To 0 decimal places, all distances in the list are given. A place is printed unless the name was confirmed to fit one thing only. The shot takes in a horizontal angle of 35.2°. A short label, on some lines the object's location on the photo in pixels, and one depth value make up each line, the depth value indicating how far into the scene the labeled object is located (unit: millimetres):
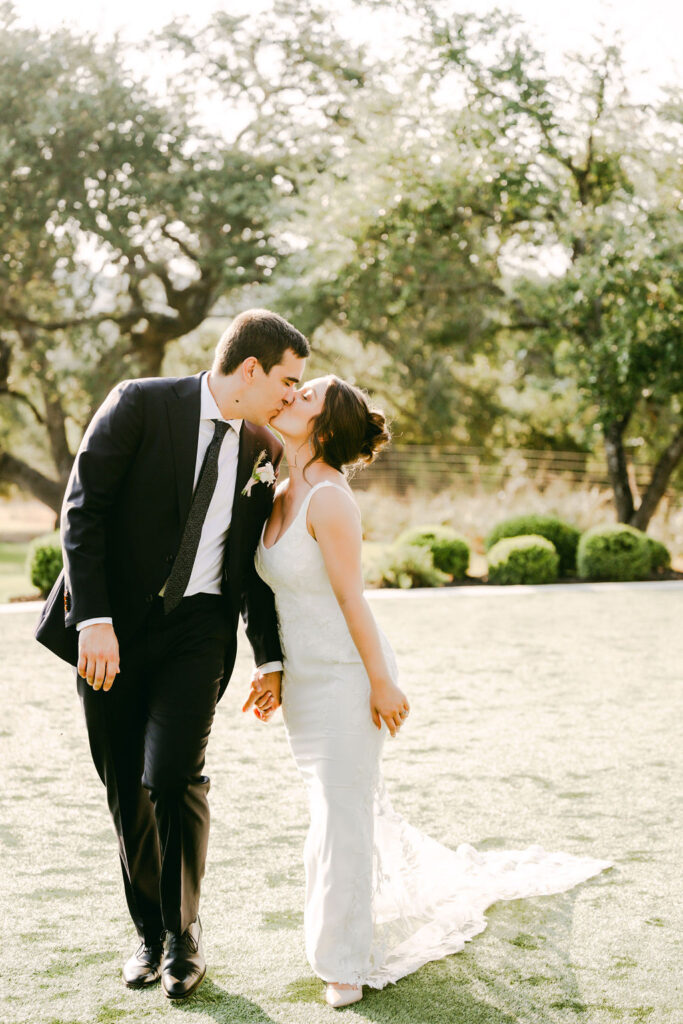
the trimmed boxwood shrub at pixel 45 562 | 12367
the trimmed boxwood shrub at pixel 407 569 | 13500
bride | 3008
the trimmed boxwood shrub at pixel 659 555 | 15571
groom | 2936
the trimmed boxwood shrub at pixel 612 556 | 14805
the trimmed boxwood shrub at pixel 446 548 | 14320
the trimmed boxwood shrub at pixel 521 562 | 14180
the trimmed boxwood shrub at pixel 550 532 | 15555
